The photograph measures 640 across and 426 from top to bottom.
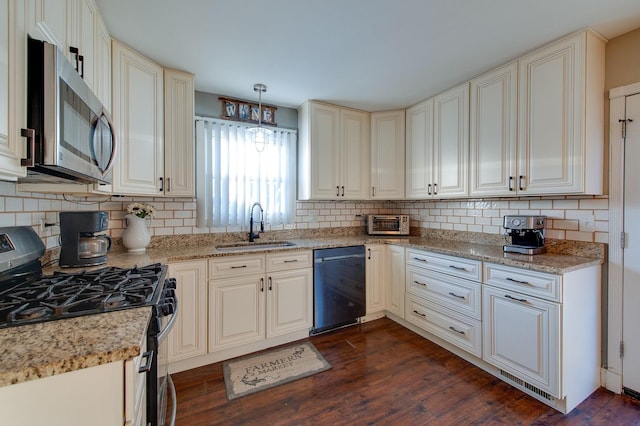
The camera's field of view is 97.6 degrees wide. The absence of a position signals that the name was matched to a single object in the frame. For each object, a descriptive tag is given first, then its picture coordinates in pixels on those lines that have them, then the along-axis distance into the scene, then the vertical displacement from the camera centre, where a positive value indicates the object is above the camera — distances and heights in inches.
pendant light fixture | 102.0 +29.8
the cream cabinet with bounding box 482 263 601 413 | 68.1 -30.7
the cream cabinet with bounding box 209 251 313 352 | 90.8 -29.4
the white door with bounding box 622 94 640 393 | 71.6 -9.4
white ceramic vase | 88.0 -7.3
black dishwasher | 107.8 -29.8
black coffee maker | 66.8 -6.7
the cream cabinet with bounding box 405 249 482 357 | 87.3 -29.4
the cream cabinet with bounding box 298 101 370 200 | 119.5 +26.9
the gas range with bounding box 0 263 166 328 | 37.9 -13.4
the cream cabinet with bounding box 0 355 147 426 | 25.9 -18.4
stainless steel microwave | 35.4 +13.0
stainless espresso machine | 82.3 -6.4
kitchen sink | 109.7 -13.3
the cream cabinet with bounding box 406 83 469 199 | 102.7 +27.0
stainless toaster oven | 132.6 -5.8
